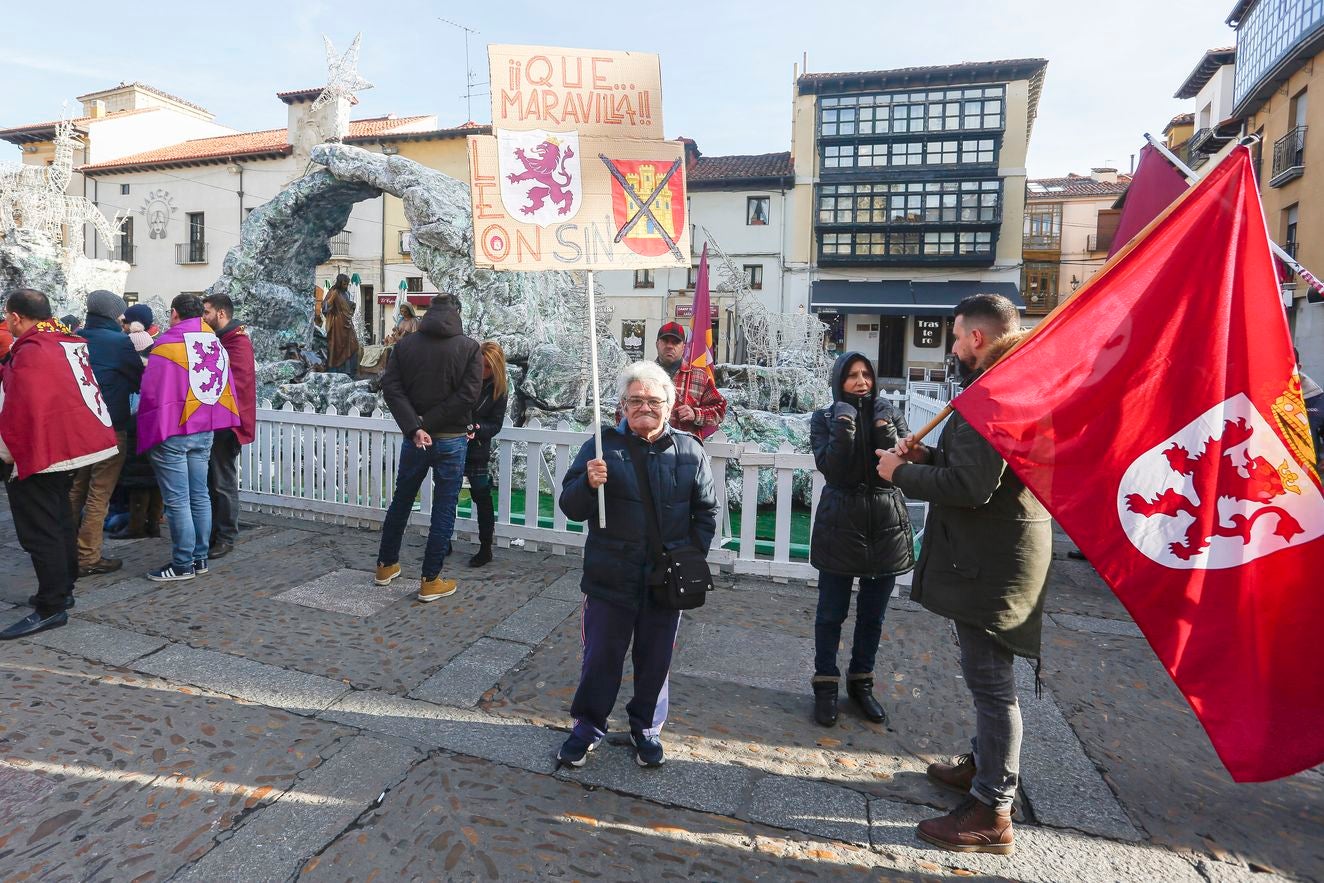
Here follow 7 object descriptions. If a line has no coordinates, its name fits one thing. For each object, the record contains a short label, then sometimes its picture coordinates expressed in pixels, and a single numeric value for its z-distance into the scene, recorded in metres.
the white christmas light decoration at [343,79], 16.56
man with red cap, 5.31
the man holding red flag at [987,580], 2.60
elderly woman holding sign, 2.93
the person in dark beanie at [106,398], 5.21
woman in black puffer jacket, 3.43
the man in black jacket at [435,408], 4.85
